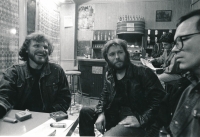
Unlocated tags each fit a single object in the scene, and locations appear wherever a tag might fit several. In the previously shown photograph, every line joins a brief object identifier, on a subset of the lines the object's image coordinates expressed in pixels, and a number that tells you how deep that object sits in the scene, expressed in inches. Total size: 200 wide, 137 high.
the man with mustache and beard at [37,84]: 70.0
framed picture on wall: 260.5
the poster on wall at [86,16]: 280.2
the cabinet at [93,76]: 177.5
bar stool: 165.6
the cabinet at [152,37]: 253.4
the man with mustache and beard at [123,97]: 64.3
